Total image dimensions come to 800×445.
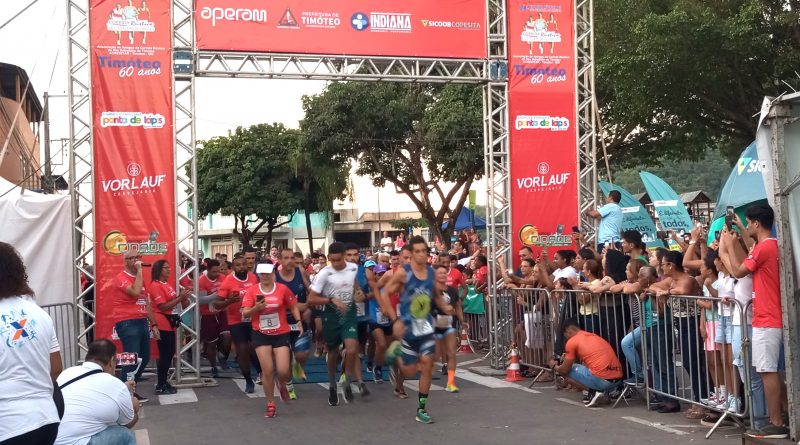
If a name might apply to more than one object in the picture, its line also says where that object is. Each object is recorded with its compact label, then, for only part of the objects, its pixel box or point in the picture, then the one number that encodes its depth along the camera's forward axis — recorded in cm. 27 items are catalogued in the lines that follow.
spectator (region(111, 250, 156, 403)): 1170
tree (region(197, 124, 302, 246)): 5128
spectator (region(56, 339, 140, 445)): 573
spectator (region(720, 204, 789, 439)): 808
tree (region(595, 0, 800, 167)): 2220
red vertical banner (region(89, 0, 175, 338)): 1283
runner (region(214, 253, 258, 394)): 1252
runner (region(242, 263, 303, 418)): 1065
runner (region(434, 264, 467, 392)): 1039
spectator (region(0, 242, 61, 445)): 481
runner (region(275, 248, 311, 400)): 1155
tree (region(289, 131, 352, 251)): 3572
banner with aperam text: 1324
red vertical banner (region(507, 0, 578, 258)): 1442
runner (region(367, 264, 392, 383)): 1227
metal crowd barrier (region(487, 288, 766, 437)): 871
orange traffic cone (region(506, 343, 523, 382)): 1323
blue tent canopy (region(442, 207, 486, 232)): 3347
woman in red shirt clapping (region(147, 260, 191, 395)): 1234
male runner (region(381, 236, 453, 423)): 1006
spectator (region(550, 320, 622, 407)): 1051
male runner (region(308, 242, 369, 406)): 1130
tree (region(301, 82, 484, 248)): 3188
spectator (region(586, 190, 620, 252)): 1466
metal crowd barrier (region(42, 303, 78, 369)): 1244
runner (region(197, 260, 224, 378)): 1445
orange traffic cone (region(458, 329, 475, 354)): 1752
